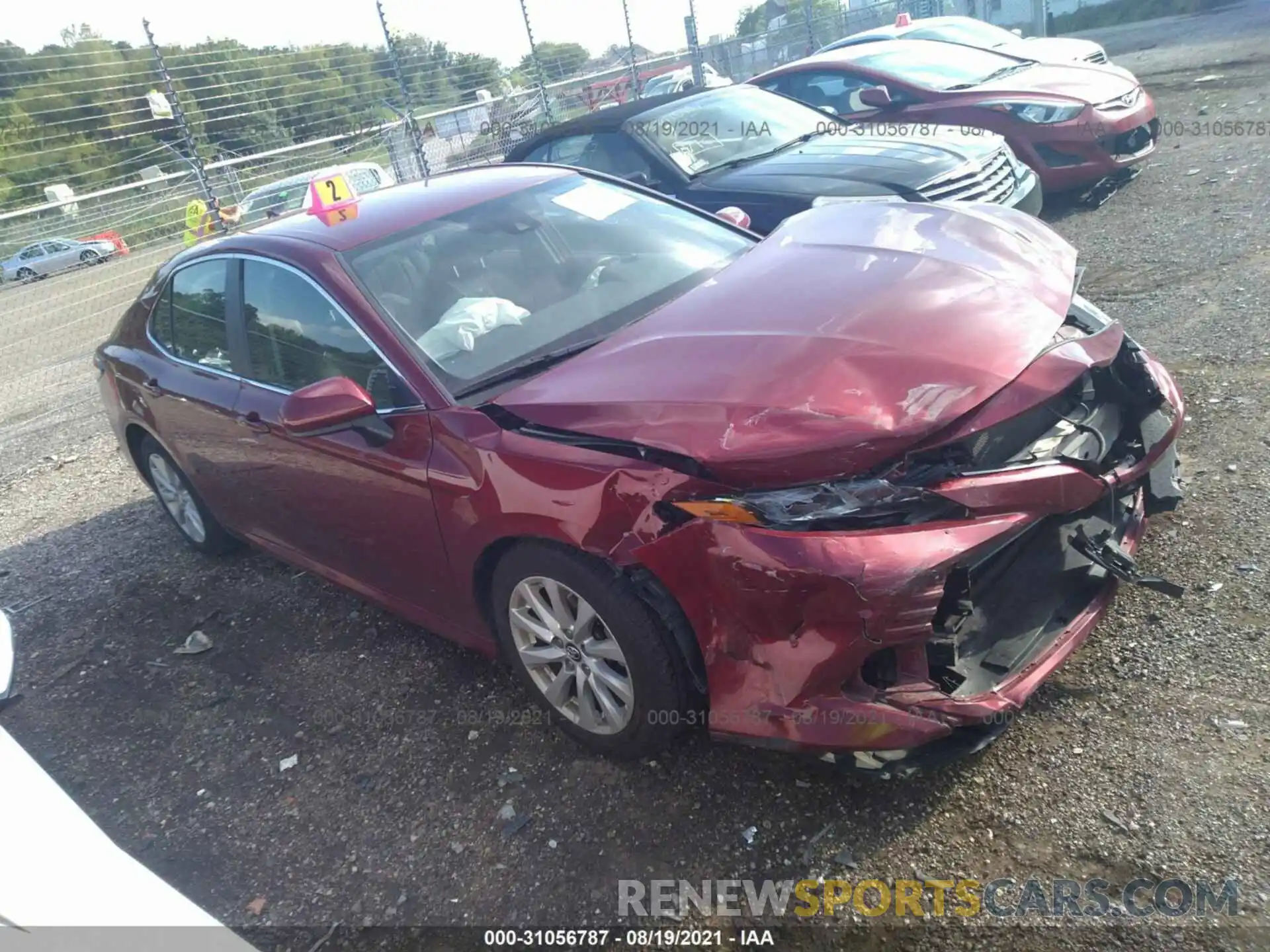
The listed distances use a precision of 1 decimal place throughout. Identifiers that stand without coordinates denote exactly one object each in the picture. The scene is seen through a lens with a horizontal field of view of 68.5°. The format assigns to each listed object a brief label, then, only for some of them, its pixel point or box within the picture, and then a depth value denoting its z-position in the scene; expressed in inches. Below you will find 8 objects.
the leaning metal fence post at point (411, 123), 583.2
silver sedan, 722.2
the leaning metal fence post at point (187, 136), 498.8
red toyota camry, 91.4
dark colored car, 232.4
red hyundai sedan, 289.4
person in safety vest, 552.4
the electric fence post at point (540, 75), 641.6
